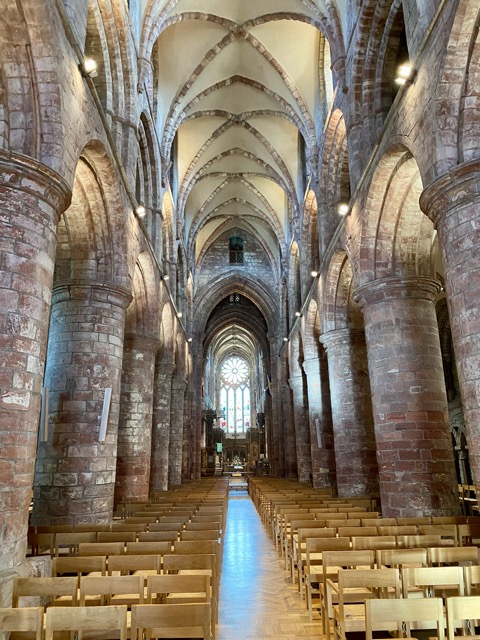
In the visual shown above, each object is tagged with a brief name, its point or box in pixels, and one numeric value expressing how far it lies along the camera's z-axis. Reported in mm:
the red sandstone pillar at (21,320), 5020
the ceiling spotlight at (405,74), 7629
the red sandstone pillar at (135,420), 12188
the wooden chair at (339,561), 4641
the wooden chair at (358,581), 3674
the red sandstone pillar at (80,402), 8141
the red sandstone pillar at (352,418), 12747
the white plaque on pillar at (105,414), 8539
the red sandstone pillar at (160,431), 16266
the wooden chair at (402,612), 2922
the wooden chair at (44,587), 3830
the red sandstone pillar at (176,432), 20033
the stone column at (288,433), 24750
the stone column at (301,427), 20969
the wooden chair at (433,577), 3939
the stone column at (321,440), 16453
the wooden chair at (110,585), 3746
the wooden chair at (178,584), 3766
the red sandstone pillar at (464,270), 5605
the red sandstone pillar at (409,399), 8633
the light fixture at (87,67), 7469
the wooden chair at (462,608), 3018
